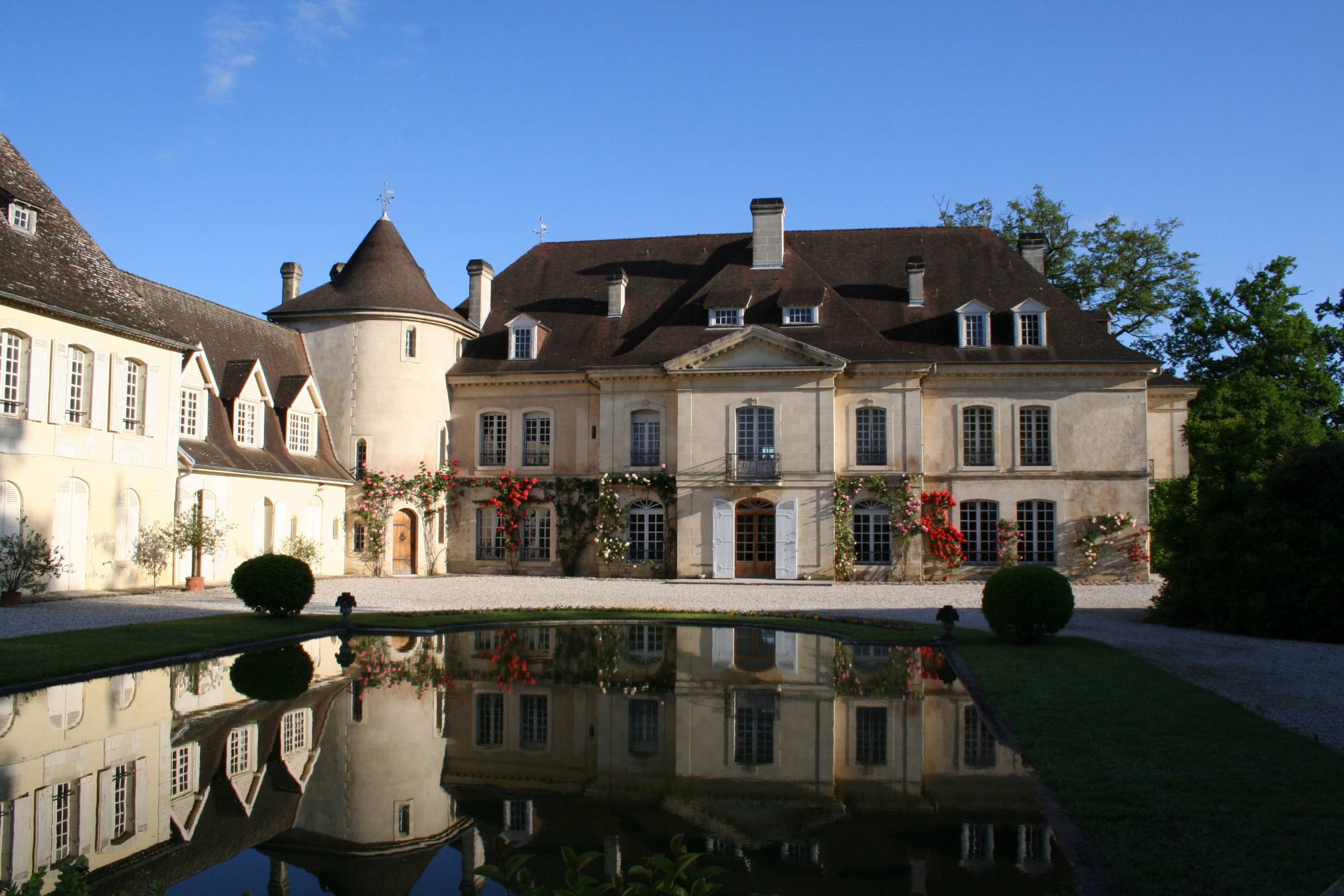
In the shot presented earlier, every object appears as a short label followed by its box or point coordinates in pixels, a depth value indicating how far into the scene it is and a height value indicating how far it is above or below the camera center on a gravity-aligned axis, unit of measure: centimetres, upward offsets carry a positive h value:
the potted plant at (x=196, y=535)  2189 -59
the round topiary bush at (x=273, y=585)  1627 -123
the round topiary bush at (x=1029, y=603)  1438 -134
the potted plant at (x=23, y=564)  1798 -102
